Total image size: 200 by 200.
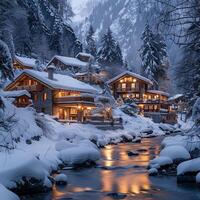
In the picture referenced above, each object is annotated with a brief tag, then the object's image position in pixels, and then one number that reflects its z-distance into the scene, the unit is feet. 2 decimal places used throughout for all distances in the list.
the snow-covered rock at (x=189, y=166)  60.54
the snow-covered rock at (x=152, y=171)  68.75
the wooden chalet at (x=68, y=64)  281.33
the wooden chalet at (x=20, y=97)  166.61
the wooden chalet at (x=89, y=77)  265.05
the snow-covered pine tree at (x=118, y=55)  305.20
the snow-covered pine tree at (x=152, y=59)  255.50
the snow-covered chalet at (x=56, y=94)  184.03
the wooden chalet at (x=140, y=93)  246.47
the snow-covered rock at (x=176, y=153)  73.82
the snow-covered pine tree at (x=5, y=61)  56.65
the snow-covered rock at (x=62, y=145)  89.40
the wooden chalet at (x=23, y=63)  239.09
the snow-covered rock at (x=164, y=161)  72.59
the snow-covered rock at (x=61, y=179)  61.31
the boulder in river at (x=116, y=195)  52.37
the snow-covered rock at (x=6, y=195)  33.13
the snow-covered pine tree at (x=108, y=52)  292.81
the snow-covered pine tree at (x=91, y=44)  362.53
